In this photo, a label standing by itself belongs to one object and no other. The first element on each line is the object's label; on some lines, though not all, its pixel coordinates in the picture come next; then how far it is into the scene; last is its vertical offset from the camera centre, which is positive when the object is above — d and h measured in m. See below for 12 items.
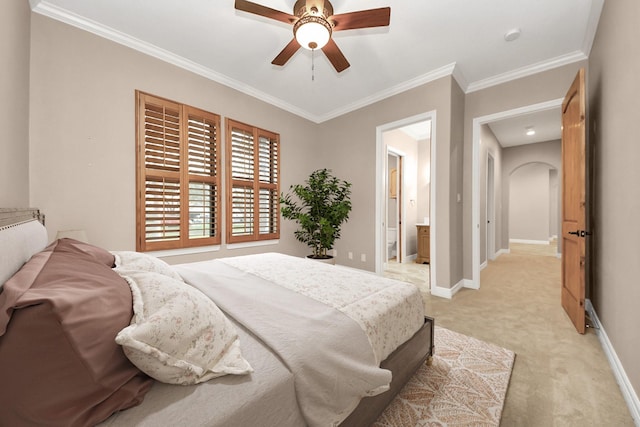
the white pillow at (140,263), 1.36 -0.27
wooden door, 2.24 +0.13
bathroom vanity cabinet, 5.26 -0.60
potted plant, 3.91 +0.04
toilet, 5.93 -0.70
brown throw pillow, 0.53 -0.32
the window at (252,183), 3.59 +0.46
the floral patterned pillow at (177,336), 0.71 -0.37
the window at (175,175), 2.80 +0.46
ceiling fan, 1.86 +1.47
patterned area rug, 1.37 -1.07
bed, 0.56 -0.44
